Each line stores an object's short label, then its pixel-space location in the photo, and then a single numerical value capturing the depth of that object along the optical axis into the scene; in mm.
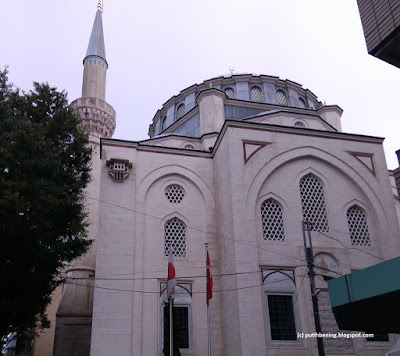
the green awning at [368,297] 5996
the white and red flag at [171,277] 11493
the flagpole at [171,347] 10659
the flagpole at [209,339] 11445
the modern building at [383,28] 6973
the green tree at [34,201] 10719
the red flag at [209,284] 12445
